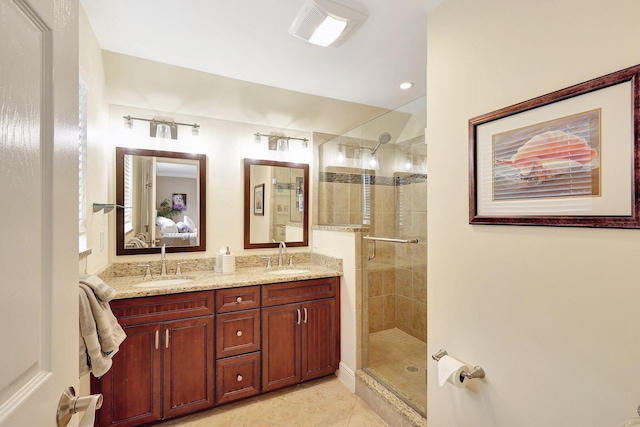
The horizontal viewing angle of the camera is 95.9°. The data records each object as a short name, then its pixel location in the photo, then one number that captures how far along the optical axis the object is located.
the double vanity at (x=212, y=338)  1.83
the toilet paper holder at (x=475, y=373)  1.27
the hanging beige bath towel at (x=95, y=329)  1.14
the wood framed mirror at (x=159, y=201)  2.33
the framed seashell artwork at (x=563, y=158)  0.87
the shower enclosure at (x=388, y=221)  2.30
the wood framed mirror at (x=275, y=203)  2.75
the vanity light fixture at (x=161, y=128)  2.37
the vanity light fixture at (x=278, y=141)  2.79
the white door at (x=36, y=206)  0.43
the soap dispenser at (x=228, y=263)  2.46
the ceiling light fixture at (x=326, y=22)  1.51
